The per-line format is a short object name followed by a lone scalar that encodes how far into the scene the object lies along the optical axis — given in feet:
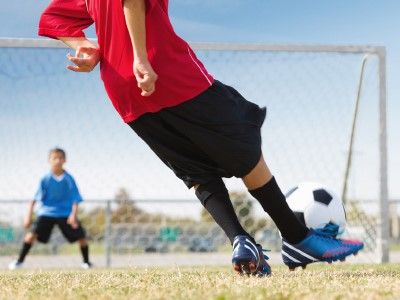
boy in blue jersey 25.80
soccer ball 12.84
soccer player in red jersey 9.13
